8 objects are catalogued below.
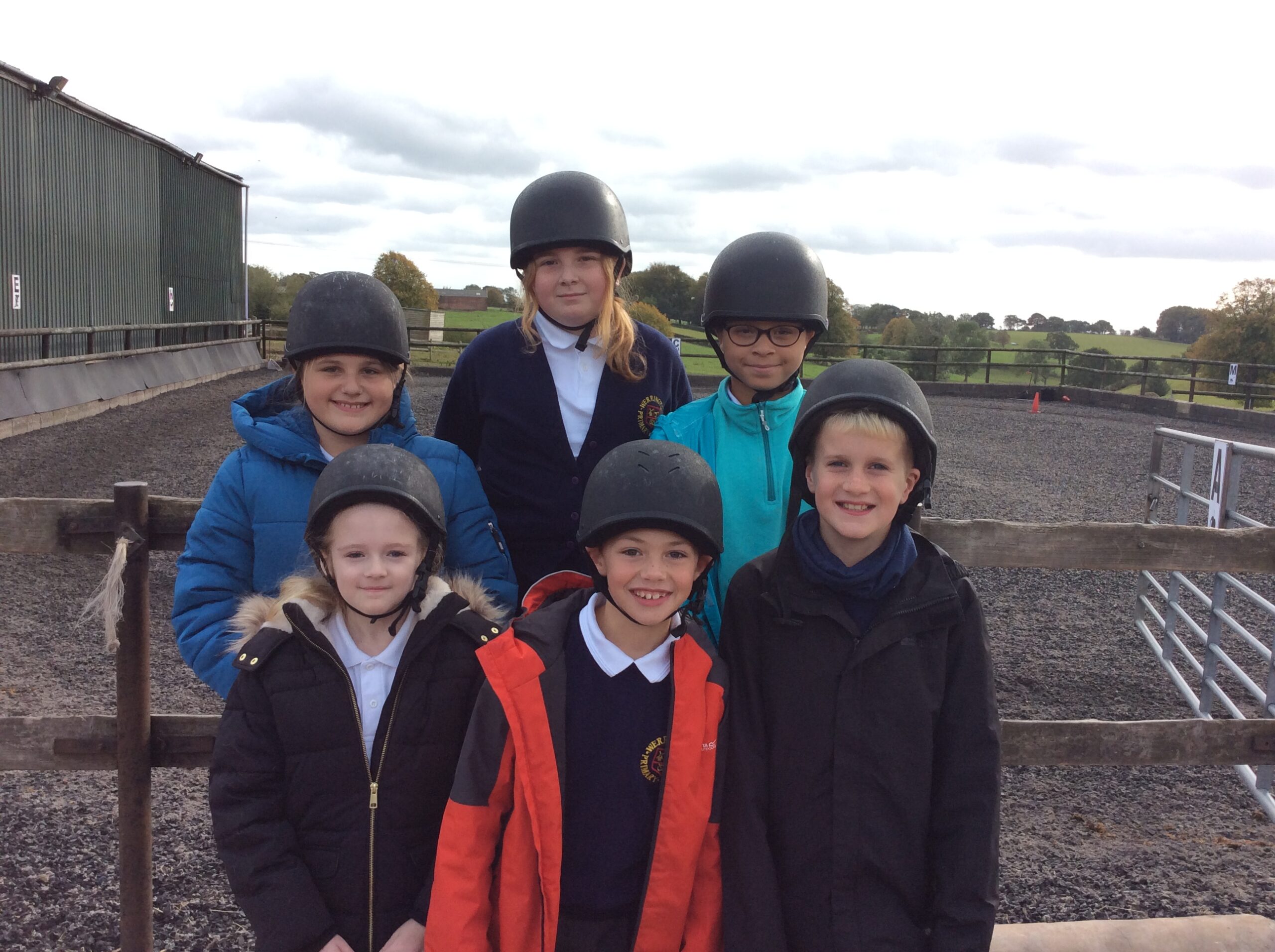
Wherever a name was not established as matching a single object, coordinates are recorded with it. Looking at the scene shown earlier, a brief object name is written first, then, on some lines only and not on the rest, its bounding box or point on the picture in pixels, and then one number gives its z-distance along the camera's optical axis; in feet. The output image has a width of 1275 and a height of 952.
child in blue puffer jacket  6.68
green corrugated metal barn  45.32
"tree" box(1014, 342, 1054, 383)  76.69
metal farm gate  15.15
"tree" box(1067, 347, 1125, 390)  79.15
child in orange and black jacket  5.70
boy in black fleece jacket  5.83
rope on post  7.34
